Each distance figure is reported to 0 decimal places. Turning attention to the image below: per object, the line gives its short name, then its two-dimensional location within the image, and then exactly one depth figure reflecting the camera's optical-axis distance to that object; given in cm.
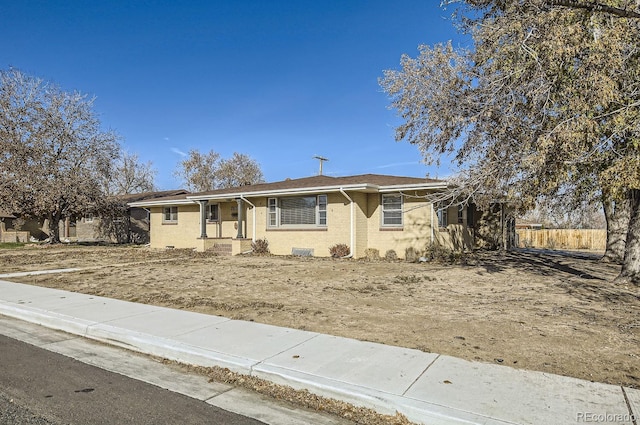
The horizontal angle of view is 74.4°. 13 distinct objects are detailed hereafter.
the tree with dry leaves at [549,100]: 798
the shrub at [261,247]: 2000
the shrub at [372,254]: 1735
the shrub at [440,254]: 1582
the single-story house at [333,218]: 1703
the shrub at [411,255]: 1657
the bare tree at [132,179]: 5078
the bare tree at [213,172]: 5150
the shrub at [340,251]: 1744
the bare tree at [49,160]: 2530
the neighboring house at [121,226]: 3189
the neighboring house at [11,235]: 3505
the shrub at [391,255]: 1706
